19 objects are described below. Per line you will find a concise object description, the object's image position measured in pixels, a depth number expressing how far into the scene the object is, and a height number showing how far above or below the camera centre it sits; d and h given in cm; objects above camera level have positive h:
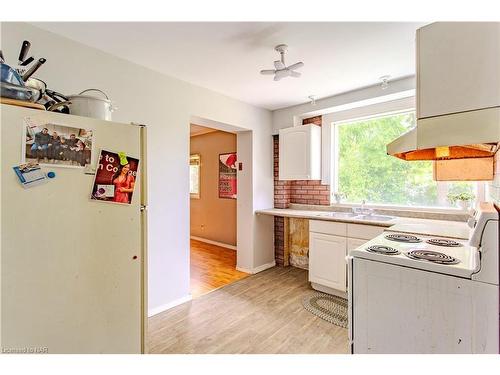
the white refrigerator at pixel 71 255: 104 -31
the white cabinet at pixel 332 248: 254 -66
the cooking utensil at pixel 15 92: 110 +45
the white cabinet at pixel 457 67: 97 +51
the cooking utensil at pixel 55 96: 140 +55
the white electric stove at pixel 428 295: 111 -54
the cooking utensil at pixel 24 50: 135 +78
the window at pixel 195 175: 536 +32
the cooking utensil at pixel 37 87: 123 +55
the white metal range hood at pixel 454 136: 96 +24
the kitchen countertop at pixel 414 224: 190 -33
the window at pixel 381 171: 272 +22
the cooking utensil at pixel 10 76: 112 +53
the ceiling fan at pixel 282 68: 194 +99
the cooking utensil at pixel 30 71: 127 +63
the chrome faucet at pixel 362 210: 303 -26
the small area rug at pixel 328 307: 228 -120
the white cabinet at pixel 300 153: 330 +50
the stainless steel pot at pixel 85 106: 139 +48
